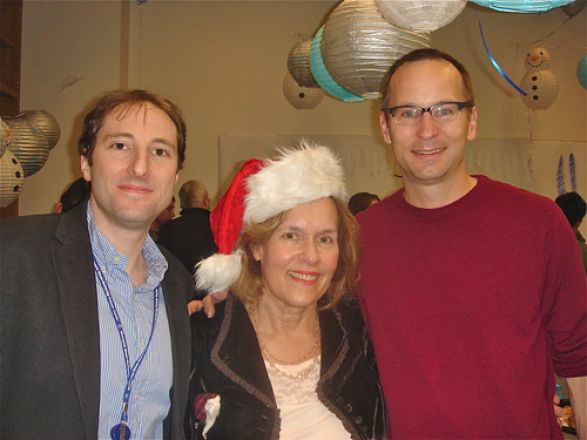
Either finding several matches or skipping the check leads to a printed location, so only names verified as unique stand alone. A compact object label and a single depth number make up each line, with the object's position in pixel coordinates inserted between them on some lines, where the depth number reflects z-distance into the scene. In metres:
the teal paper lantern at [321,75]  3.43
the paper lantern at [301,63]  4.90
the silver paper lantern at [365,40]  2.71
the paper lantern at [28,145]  4.09
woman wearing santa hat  1.76
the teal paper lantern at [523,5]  2.47
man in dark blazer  1.42
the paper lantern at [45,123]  4.23
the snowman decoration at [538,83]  6.07
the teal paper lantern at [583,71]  5.23
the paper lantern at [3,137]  2.82
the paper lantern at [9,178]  3.38
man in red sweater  1.66
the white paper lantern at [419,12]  2.47
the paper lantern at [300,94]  6.13
